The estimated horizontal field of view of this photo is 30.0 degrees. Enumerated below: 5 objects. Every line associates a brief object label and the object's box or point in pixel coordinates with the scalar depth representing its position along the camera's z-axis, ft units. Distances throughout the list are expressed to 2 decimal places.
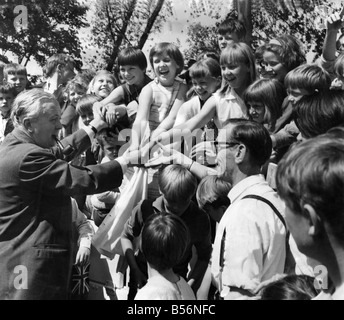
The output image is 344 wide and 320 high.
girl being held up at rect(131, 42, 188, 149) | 15.85
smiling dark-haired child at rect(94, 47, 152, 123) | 17.73
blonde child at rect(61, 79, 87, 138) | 19.89
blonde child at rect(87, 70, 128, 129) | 19.80
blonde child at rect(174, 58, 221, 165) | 15.61
